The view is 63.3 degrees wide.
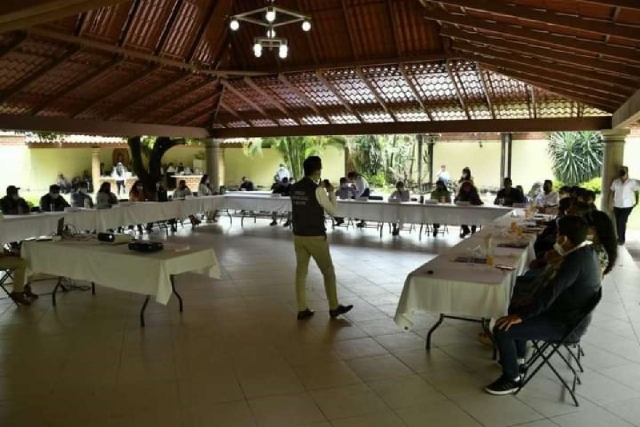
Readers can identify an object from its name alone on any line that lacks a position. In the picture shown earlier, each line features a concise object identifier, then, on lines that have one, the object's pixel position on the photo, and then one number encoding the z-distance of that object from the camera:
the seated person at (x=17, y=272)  5.89
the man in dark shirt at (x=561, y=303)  3.44
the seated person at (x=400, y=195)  11.05
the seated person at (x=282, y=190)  12.63
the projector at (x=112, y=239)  5.74
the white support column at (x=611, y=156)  10.14
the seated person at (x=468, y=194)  10.48
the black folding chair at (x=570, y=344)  3.44
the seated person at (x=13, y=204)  8.49
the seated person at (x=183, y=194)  12.15
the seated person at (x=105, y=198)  9.82
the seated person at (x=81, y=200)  9.82
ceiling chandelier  5.93
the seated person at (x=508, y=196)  10.33
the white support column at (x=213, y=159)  14.48
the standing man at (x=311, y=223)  5.18
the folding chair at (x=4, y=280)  6.17
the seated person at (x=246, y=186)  14.69
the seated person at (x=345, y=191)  11.71
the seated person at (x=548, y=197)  9.19
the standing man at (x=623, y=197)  9.35
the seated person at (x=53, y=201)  9.16
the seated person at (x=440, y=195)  11.01
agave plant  16.61
